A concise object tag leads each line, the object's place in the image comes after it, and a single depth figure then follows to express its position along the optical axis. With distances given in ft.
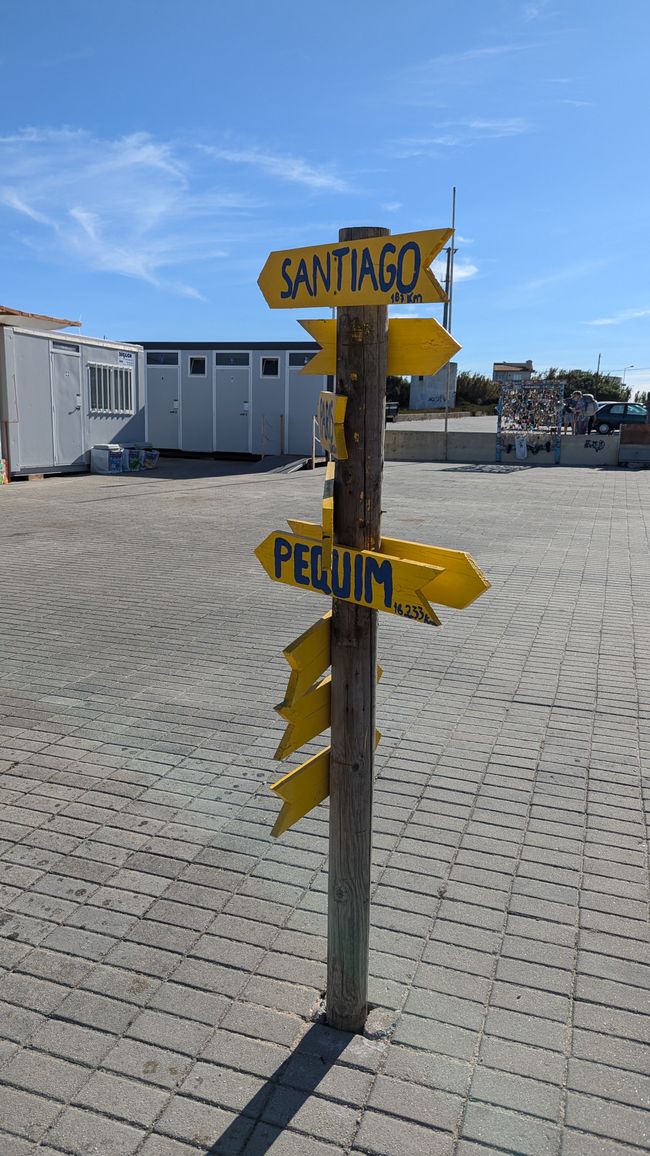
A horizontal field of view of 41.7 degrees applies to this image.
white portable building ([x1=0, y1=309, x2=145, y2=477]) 59.52
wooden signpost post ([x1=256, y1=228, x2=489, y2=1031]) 7.35
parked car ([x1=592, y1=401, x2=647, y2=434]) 110.11
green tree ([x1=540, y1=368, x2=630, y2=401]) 203.10
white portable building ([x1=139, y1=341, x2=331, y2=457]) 84.53
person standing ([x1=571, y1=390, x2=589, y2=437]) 96.02
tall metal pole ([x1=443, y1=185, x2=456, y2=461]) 135.12
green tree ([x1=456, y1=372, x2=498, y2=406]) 204.03
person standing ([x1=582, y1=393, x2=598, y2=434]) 98.22
